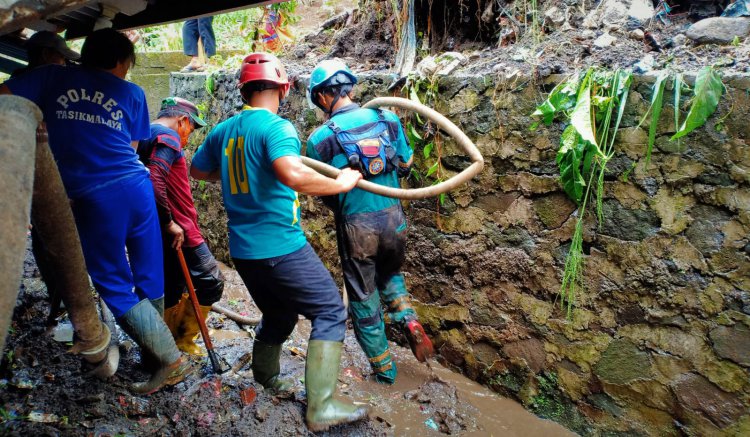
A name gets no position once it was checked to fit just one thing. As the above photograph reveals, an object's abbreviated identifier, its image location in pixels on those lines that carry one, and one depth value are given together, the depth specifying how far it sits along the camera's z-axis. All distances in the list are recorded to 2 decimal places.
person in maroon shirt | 3.27
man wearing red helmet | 2.73
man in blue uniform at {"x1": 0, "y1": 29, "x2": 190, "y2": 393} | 2.55
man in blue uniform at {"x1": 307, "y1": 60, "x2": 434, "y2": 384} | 3.27
